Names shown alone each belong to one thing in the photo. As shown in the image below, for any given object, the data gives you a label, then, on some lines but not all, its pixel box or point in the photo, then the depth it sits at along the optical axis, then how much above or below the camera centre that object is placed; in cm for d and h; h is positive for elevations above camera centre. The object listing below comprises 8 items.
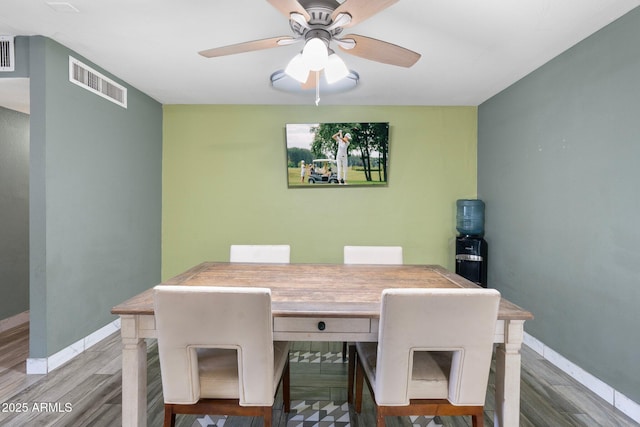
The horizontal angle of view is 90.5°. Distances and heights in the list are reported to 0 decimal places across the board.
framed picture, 383 +70
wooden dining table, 138 -53
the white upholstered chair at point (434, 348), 124 -56
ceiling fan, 152 +96
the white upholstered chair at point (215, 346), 124 -56
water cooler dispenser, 352 -36
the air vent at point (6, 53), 238 +117
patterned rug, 185 -125
